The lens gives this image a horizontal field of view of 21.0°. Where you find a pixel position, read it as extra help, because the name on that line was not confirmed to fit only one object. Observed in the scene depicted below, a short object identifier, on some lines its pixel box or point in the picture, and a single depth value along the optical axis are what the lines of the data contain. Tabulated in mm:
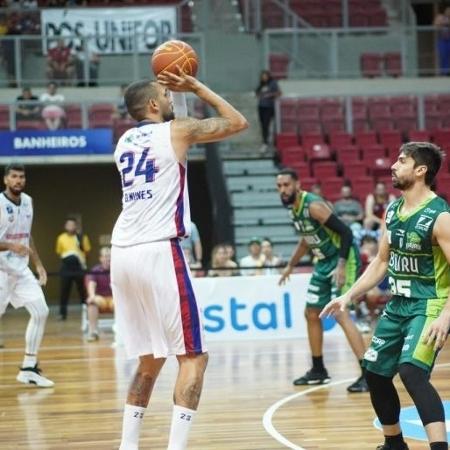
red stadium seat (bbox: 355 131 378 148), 19562
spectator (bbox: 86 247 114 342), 14820
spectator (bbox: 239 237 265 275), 15188
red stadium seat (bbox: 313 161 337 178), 18844
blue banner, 18656
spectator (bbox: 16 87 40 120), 18656
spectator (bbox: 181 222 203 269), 15873
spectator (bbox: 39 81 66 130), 18594
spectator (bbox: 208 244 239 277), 14484
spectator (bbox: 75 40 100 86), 20294
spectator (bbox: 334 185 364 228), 16750
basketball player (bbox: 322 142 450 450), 5926
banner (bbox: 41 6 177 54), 21062
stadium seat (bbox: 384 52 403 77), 21391
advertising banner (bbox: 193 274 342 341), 14016
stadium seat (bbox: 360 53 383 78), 21297
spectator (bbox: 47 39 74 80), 20062
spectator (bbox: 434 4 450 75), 21062
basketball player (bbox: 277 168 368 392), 9570
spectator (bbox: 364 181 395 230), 16469
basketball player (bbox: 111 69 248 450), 6008
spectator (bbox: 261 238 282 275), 14820
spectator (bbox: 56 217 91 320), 17834
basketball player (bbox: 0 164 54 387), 10062
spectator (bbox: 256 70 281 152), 19547
